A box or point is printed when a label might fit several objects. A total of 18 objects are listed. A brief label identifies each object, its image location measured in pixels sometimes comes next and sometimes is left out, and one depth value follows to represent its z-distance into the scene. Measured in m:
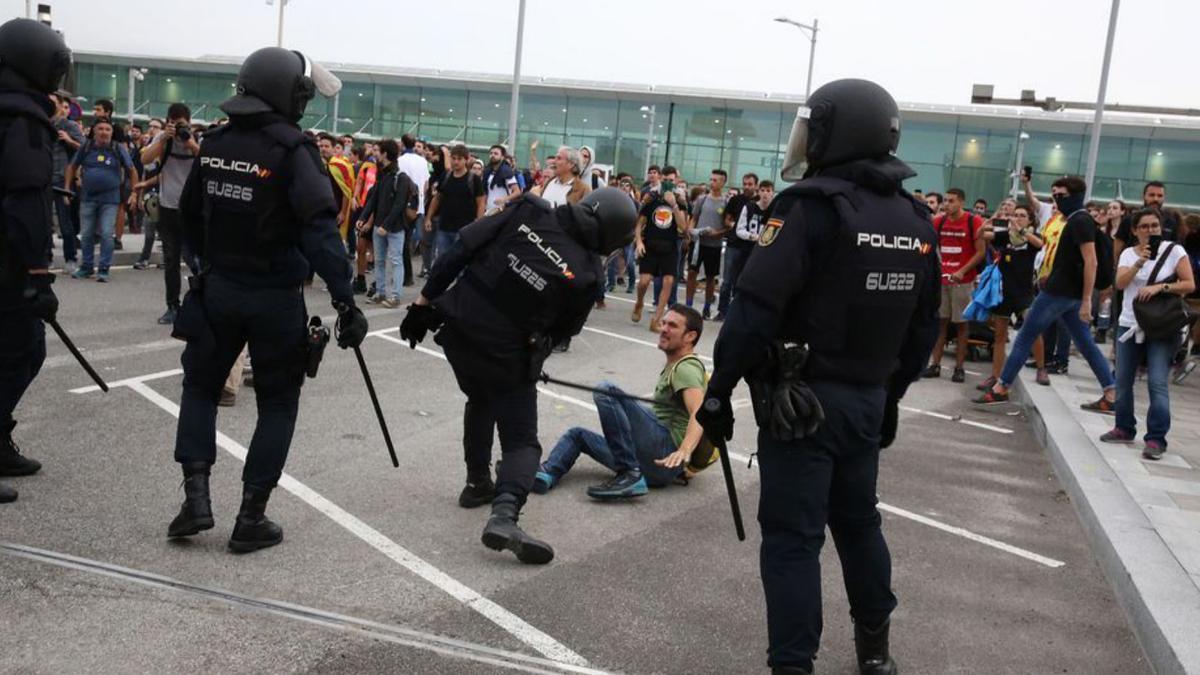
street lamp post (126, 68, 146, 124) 45.08
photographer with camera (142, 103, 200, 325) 10.06
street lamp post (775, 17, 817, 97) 37.22
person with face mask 9.23
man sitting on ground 5.90
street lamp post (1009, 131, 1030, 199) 35.83
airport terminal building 37.50
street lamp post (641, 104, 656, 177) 41.38
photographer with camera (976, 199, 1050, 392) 10.71
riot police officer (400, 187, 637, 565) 4.81
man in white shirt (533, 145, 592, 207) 10.83
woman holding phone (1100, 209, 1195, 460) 7.74
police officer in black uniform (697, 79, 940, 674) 3.46
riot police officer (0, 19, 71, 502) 4.83
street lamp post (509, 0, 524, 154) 27.39
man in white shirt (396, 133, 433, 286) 14.33
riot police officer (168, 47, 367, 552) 4.46
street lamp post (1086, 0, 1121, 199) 21.08
